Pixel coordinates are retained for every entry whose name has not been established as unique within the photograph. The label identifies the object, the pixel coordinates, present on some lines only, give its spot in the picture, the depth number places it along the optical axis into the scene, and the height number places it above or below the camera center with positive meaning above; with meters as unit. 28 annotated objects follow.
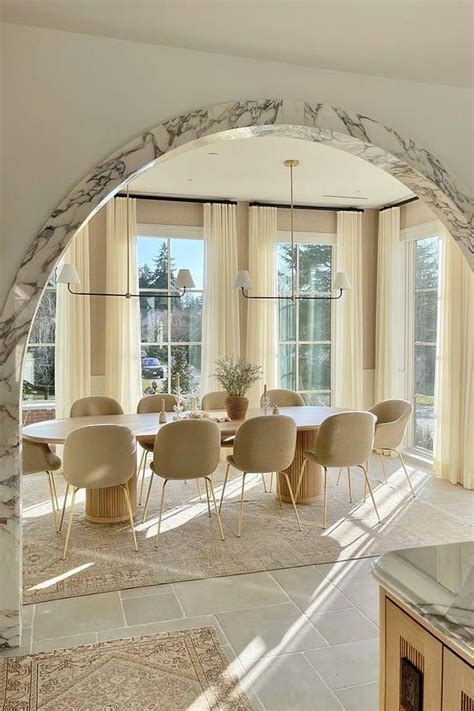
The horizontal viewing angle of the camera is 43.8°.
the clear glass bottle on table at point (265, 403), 5.20 -0.60
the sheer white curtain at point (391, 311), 7.00 +0.29
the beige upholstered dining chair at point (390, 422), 5.02 -0.77
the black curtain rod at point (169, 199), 6.40 +1.52
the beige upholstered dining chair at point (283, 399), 5.91 -0.64
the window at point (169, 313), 6.61 +0.26
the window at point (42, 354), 6.23 -0.19
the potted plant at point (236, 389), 5.04 -0.46
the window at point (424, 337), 6.57 -0.03
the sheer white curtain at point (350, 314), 7.12 +0.25
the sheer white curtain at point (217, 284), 6.64 +0.58
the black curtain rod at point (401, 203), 6.74 +1.54
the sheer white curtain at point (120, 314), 6.30 +0.23
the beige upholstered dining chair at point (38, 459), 4.16 -0.87
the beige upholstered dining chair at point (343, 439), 4.41 -0.79
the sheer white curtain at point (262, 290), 6.77 +0.52
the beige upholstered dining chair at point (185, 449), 4.03 -0.79
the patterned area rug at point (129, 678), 2.38 -1.47
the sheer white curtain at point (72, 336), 6.14 +0.00
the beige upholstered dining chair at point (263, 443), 4.23 -0.78
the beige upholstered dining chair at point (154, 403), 5.52 -0.64
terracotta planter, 5.03 -0.61
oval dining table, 4.34 -0.73
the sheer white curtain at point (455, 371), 5.55 -0.36
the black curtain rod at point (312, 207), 6.84 +1.53
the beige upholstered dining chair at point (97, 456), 3.84 -0.79
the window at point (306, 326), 7.09 +0.11
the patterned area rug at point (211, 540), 3.63 -1.45
